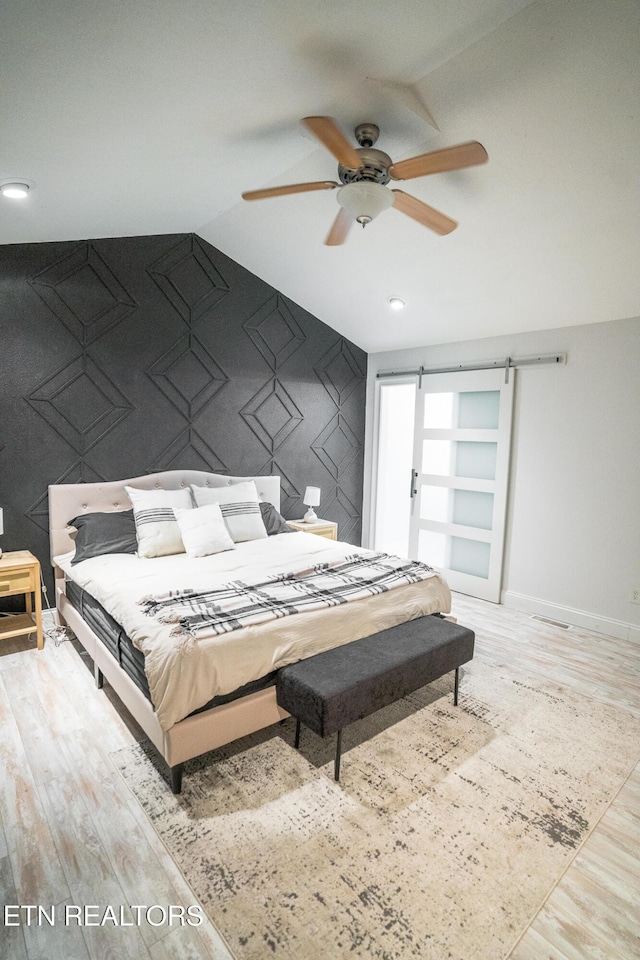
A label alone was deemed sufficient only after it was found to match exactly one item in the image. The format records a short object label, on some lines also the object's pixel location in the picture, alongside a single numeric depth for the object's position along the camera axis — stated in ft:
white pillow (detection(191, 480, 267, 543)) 12.40
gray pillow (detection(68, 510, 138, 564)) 10.87
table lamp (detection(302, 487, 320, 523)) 15.72
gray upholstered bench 6.55
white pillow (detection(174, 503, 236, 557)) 11.04
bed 6.45
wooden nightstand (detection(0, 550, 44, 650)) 9.95
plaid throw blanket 7.31
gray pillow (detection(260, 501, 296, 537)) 13.65
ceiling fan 6.33
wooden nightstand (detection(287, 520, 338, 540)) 15.39
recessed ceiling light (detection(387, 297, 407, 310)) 13.94
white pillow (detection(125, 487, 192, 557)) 10.97
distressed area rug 4.83
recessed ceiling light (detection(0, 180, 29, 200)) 7.63
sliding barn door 14.20
